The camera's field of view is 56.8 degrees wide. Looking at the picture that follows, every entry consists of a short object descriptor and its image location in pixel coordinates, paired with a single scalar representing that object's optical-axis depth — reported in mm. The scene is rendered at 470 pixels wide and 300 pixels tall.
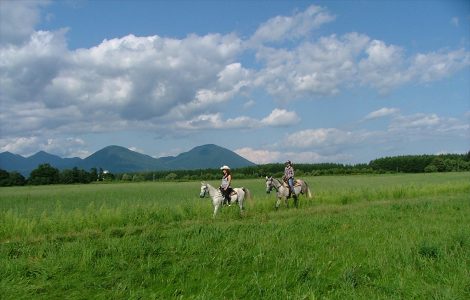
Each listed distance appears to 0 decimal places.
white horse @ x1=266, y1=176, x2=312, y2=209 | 23797
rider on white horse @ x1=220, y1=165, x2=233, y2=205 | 20142
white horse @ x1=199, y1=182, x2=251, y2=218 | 19709
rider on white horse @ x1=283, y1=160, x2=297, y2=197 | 23928
